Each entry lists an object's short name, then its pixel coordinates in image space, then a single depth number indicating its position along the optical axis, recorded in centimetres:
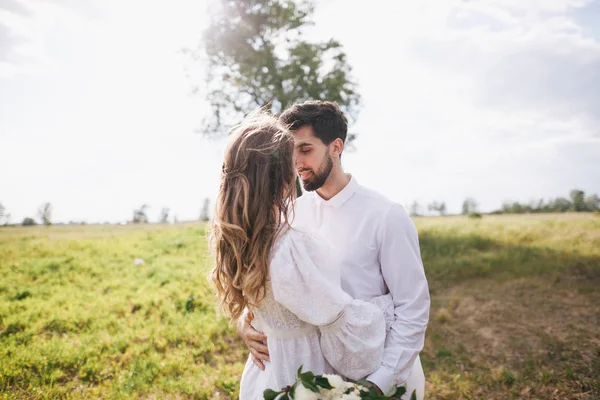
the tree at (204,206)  4434
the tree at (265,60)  1575
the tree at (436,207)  4346
